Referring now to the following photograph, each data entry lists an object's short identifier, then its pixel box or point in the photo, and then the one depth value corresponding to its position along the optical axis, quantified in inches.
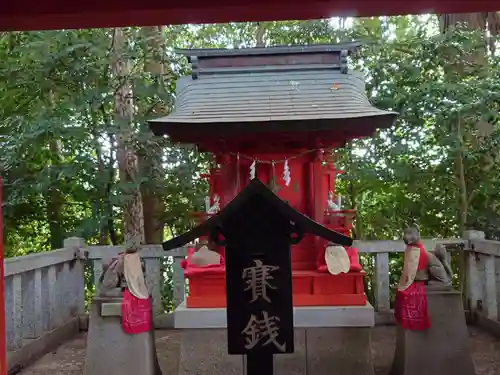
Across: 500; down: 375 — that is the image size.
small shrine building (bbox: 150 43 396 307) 170.2
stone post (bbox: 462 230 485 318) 234.2
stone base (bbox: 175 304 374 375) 175.2
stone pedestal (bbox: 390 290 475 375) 167.2
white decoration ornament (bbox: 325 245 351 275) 175.9
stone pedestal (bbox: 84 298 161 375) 168.4
